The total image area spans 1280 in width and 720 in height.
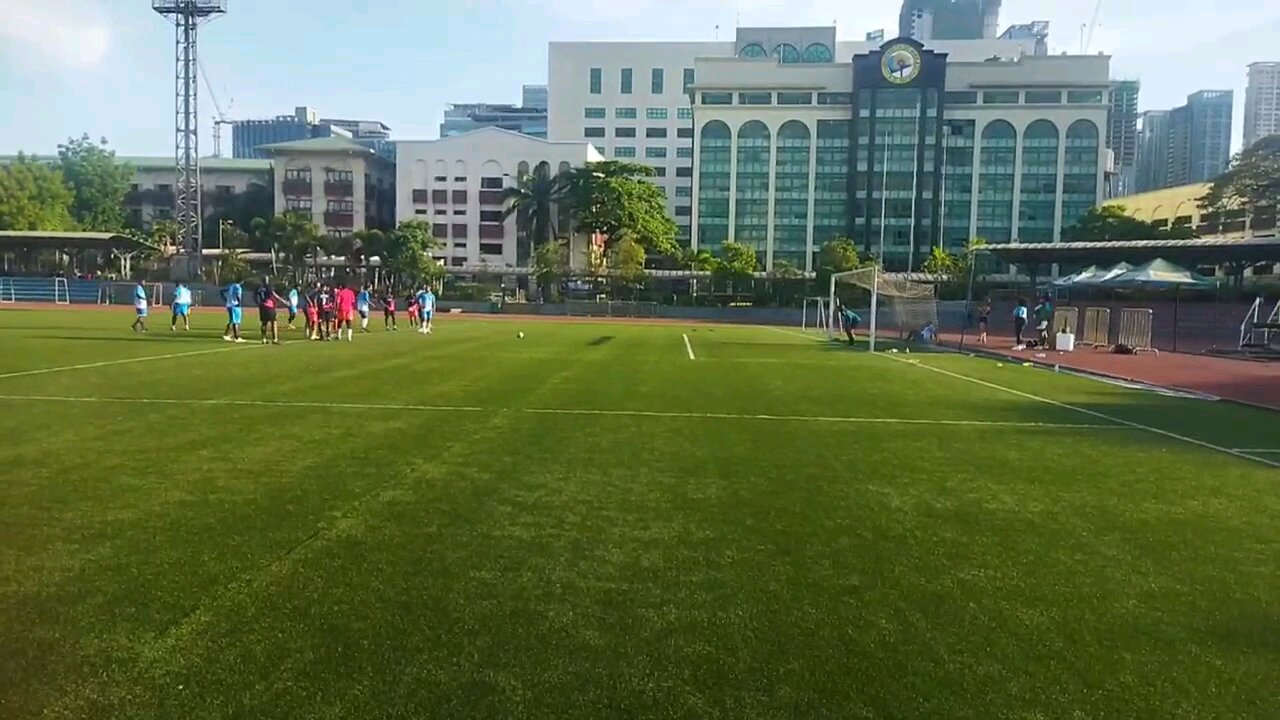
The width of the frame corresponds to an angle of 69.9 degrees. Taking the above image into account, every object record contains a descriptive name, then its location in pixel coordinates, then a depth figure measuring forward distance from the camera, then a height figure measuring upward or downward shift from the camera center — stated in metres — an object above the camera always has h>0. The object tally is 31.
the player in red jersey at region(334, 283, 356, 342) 26.94 -0.75
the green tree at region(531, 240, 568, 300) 70.00 +1.29
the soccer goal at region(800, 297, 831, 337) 48.44 -1.61
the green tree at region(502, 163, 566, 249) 82.44 +7.42
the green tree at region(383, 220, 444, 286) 72.00 +1.88
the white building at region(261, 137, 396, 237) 89.00 +9.41
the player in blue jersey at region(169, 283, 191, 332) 28.89 -0.85
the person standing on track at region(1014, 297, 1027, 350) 31.66 -0.94
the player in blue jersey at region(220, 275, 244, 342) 24.56 -0.86
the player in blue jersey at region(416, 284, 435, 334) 33.19 -0.91
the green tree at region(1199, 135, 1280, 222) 65.41 +8.49
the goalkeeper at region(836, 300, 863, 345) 32.25 -1.09
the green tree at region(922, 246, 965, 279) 72.19 +2.21
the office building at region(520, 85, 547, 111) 170.50 +35.51
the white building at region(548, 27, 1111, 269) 90.12 +14.23
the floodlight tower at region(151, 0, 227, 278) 64.44 +12.04
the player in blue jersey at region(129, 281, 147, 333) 27.77 -0.93
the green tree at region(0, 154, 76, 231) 77.44 +6.58
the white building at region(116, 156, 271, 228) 93.62 +9.58
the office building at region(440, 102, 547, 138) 141.69 +26.71
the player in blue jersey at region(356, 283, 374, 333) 34.12 -0.99
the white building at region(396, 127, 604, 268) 88.31 +9.57
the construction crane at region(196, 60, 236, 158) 102.19 +15.82
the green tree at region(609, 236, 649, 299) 69.25 +1.68
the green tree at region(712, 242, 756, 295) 70.81 +1.57
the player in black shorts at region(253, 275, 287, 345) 24.11 -0.76
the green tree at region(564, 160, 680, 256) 78.88 +7.13
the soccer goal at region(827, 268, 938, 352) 36.19 -0.58
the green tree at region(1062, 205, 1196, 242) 68.81 +5.48
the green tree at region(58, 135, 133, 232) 88.00 +8.76
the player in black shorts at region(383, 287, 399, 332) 34.69 -1.30
